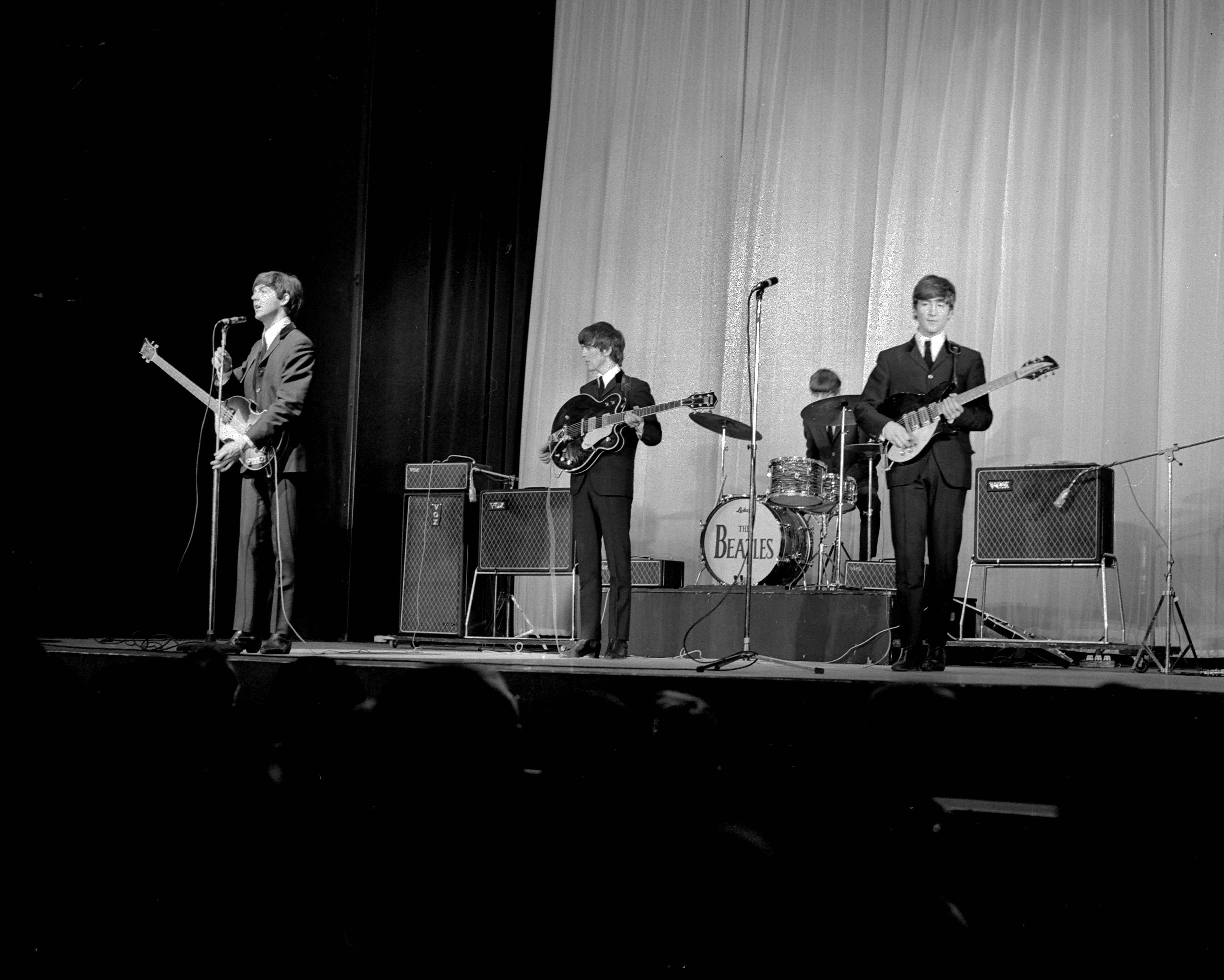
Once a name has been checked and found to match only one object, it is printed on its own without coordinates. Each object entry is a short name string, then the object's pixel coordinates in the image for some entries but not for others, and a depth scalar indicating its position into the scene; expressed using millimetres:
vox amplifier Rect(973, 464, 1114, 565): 6117
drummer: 6941
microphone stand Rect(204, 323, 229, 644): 5357
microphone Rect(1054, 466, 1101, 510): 6152
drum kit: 6453
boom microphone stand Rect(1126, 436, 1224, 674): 5652
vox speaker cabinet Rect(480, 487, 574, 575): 7059
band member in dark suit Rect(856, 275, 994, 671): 4875
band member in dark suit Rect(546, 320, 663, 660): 5578
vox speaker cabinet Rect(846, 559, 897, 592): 6637
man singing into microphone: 5254
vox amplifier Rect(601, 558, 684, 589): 7152
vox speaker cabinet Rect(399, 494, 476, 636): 7320
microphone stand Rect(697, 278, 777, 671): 4488
